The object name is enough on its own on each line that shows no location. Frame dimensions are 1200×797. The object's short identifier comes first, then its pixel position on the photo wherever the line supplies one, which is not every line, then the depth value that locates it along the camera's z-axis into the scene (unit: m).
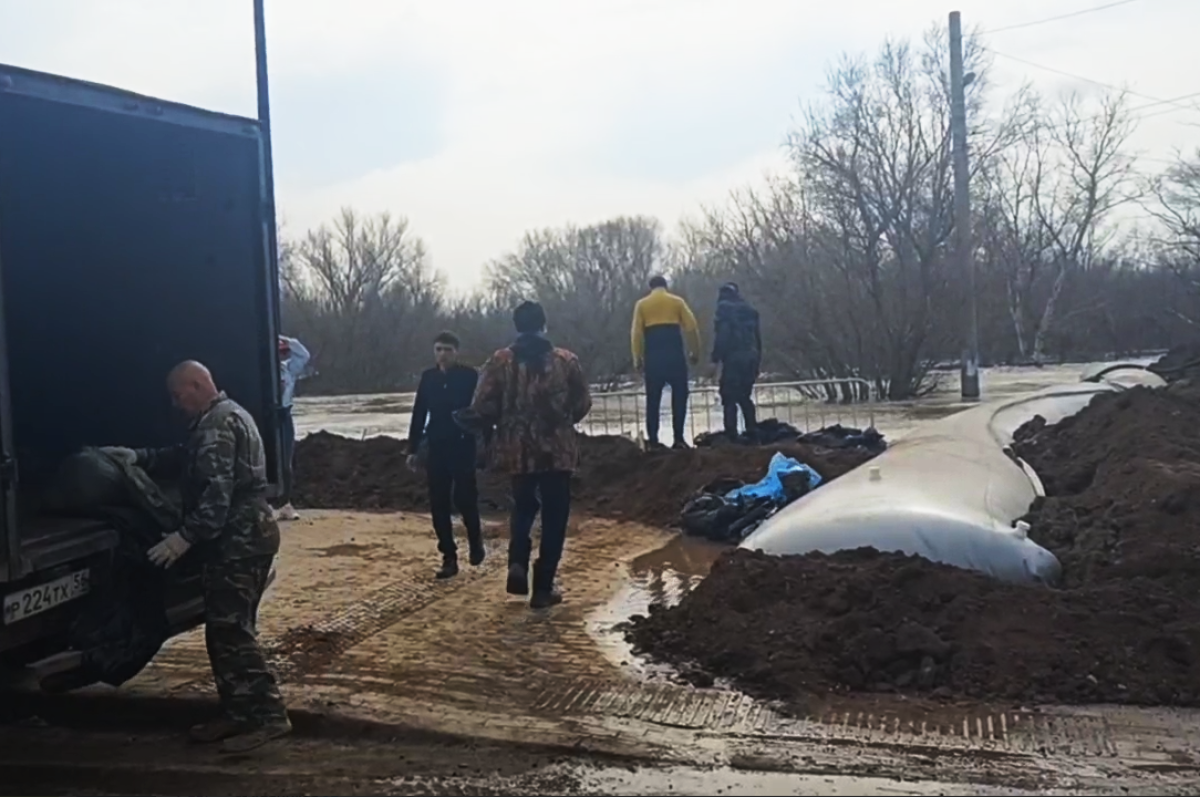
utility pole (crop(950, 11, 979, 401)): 21.75
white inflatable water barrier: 6.79
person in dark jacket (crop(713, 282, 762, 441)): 13.43
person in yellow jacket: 12.79
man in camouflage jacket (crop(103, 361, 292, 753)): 5.20
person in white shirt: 10.24
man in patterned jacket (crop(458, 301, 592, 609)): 7.31
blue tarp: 10.03
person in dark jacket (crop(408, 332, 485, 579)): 8.55
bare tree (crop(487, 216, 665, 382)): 51.66
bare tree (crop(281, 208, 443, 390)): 48.09
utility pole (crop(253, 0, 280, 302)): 6.45
